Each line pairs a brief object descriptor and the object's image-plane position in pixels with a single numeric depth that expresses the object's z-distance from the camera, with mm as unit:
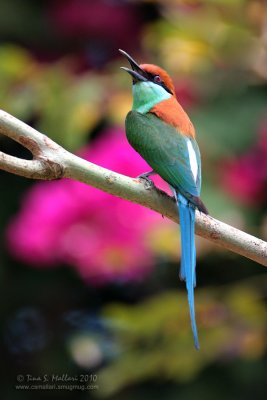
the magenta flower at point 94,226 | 4977
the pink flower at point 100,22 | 5992
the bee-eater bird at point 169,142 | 3459
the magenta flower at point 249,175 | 5059
